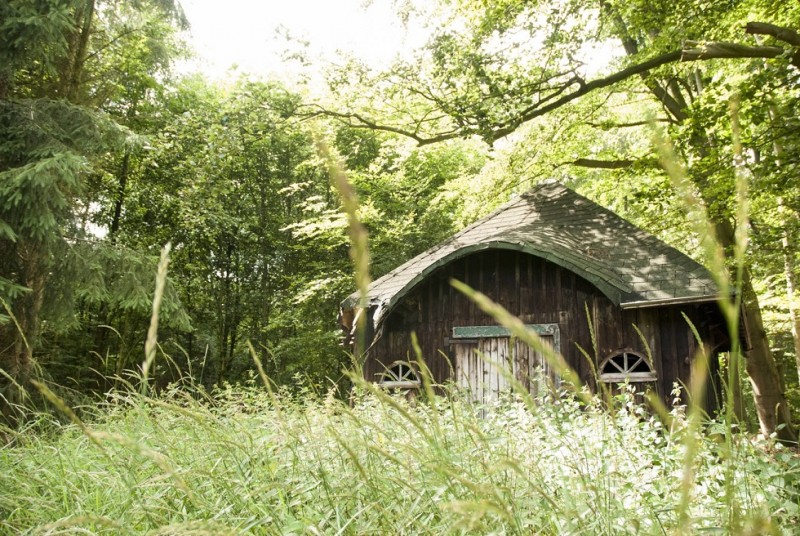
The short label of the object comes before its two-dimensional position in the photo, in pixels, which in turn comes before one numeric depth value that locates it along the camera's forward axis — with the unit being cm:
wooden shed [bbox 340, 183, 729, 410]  826
